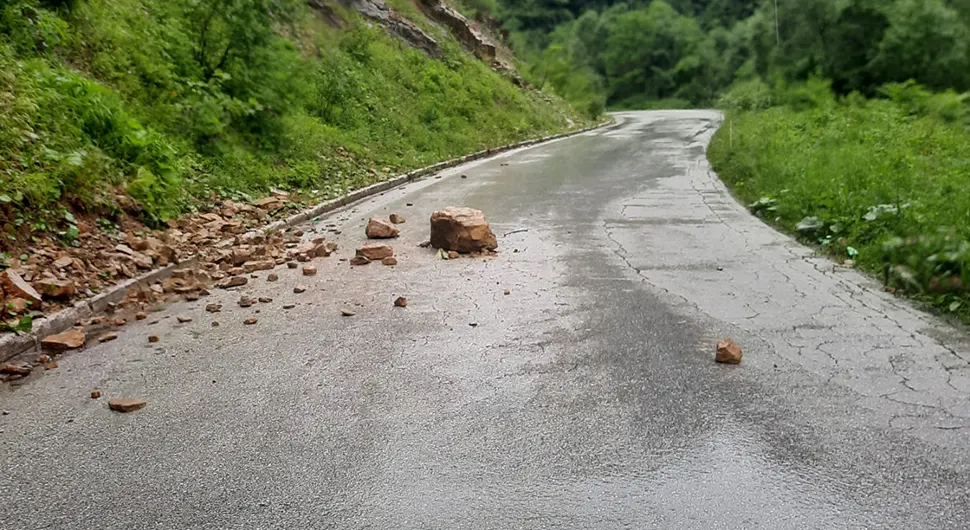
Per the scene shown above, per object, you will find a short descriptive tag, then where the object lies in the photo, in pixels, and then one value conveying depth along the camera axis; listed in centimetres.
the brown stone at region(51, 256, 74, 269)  738
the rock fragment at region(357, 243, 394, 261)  885
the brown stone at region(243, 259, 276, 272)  848
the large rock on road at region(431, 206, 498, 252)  912
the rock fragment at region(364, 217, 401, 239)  1008
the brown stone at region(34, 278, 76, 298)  683
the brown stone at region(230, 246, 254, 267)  862
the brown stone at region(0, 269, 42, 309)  651
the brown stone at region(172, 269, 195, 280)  805
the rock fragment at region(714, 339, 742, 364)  534
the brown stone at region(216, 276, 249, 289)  785
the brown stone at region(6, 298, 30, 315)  628
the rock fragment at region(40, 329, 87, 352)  603
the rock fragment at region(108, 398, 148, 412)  483
